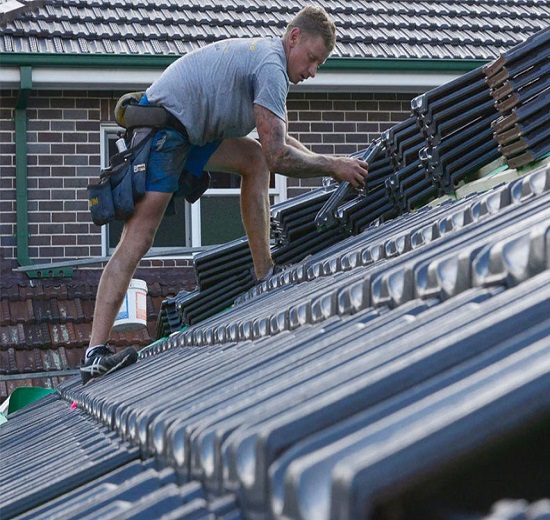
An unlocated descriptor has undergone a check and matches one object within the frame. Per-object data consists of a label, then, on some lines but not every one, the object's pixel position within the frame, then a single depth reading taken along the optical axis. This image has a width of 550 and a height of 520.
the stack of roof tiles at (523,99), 7.57
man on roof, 10.20
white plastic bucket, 15.54
